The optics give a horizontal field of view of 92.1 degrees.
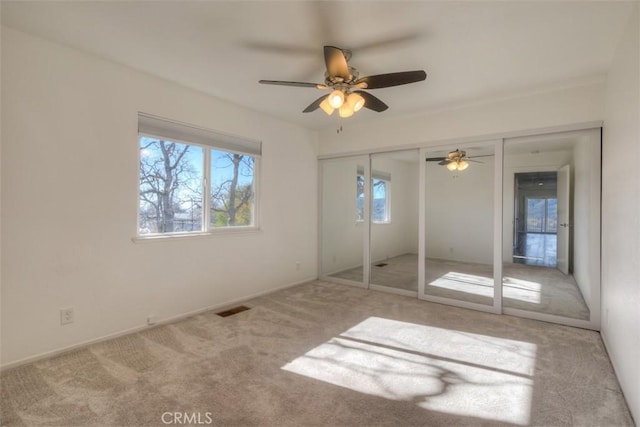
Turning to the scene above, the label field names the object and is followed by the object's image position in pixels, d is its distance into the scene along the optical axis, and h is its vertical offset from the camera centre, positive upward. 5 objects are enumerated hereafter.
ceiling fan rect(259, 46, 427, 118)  2.17 +1.01
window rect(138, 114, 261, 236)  3.05 +0.38
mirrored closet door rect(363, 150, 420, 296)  4.28 -0.09
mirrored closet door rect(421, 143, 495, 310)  3.76 -0.11
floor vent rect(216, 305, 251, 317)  3.43 -1.11
